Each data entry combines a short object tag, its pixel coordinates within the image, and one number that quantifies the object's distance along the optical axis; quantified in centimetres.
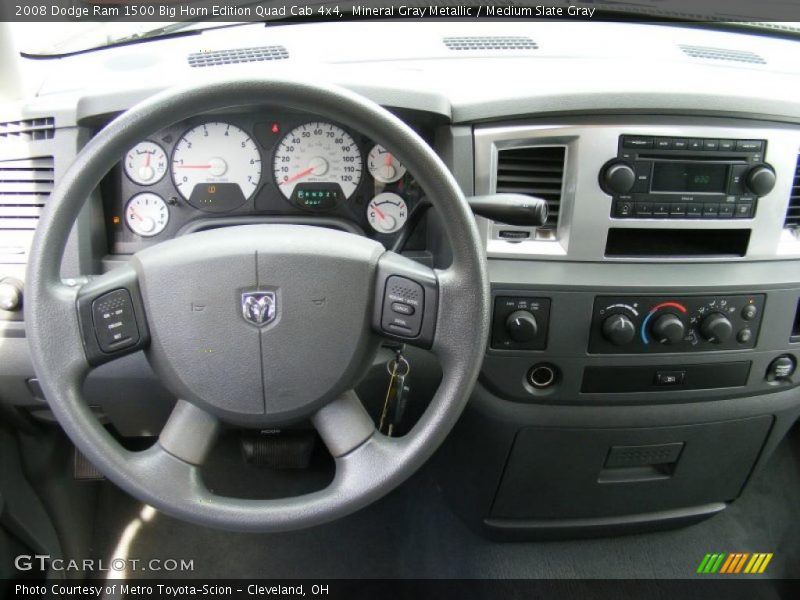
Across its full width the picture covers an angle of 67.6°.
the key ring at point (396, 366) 112
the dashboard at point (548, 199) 117
